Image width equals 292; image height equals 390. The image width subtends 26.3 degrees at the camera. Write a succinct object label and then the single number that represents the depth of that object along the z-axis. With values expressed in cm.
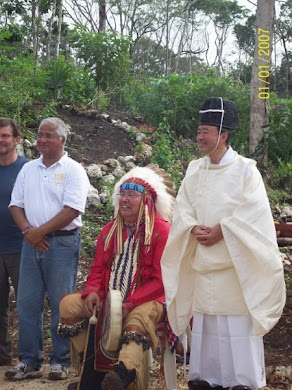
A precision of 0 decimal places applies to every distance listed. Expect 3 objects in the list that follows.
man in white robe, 407
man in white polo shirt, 495
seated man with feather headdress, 439
